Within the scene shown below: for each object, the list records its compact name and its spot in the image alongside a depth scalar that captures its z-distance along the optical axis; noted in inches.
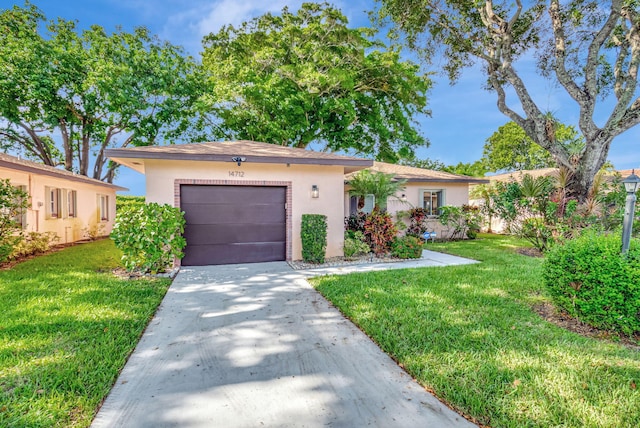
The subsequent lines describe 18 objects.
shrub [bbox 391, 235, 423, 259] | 340.8
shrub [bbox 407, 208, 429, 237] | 492.6
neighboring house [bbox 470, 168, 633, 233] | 676.7
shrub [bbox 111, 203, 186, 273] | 249.3
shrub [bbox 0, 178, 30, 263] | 295.7
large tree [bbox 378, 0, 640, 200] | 394.5
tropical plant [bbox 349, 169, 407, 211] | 379.2
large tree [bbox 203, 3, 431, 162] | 581.3
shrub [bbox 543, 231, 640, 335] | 140.2
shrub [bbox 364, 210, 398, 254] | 352.2
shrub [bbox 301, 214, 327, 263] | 305.6
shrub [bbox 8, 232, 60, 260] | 332.6
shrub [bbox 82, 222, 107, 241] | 538.9
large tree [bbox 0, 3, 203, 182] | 531.8
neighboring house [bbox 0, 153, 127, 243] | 386.9
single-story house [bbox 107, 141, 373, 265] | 288.4
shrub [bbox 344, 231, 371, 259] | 341.2
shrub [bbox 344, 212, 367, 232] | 385.6
